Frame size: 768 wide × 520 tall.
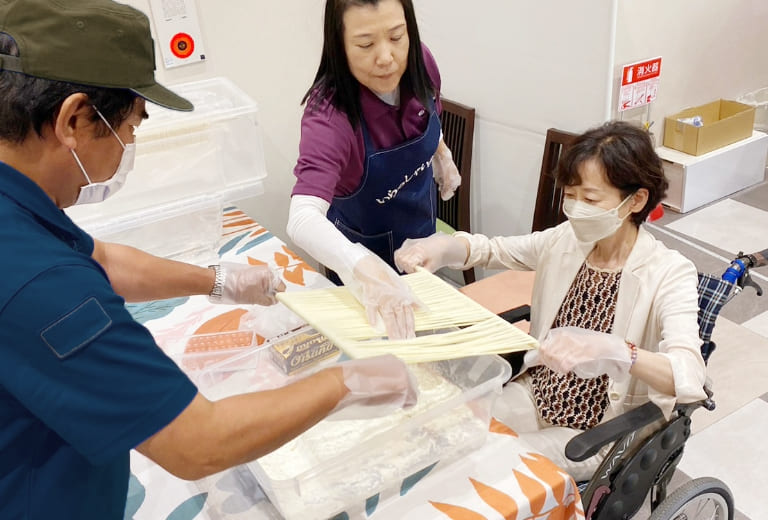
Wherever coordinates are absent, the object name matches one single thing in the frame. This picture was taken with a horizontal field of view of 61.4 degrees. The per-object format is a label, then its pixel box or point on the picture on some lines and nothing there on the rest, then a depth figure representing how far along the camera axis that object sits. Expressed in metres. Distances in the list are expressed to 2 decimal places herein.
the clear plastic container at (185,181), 2.12
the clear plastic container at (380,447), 1.15
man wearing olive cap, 0.78
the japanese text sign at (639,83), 3.24
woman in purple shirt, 1.56
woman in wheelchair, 1.45
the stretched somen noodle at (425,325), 1.25
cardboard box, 3.99
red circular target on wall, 2.78
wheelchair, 1.42
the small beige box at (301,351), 1.56
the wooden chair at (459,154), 2.98
